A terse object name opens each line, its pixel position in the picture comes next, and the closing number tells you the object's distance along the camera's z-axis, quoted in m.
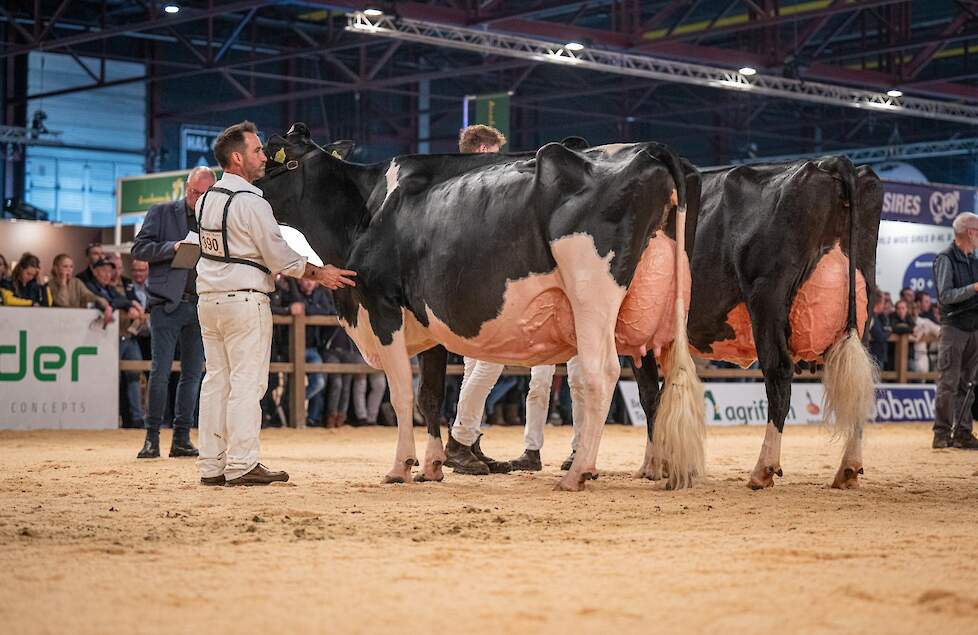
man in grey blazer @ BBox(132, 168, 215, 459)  10.11
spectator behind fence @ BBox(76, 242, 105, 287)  14.58
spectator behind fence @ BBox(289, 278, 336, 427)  15.09
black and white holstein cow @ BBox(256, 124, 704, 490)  7.36
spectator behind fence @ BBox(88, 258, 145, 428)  14.11
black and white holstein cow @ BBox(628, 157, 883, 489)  7.93
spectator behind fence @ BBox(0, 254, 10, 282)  14.68
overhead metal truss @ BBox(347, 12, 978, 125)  22.31
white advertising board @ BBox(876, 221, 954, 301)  20.94
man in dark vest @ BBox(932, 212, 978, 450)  11.98
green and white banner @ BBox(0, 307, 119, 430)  13.39
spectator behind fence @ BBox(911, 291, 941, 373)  19.08
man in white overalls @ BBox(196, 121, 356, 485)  7.75
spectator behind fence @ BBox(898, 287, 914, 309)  19.58
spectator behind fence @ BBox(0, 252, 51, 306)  14.34
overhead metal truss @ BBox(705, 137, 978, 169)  33.50
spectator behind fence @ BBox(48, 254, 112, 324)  14.12
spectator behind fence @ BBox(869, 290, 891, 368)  17.88
